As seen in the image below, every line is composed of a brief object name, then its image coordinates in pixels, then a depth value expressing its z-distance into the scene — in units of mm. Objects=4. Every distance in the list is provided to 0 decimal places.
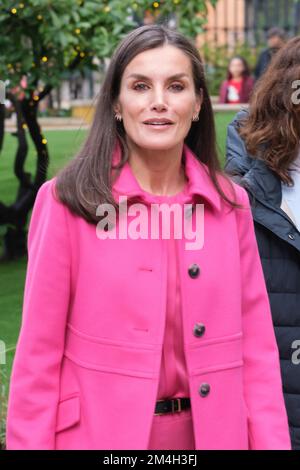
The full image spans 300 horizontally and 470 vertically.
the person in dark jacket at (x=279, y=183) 5309
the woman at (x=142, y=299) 3926
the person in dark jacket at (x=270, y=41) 21305
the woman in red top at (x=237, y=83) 22239
